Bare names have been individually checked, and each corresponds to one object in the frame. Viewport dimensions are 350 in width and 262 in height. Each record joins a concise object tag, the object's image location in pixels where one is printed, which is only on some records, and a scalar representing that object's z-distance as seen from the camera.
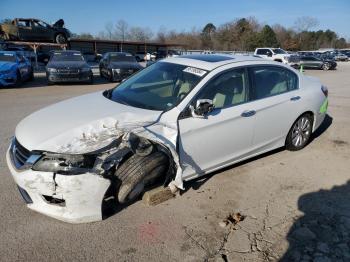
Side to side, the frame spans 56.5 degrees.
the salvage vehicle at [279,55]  29.62
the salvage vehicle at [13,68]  13.57
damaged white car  3.12
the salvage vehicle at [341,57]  53.44
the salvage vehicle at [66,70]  14.88
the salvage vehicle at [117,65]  16.55
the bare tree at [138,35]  75.00
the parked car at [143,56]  39.04
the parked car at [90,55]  39.82
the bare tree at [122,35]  73.81
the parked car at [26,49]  27.69
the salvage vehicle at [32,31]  25.23
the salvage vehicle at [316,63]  30.97
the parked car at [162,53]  42.33
